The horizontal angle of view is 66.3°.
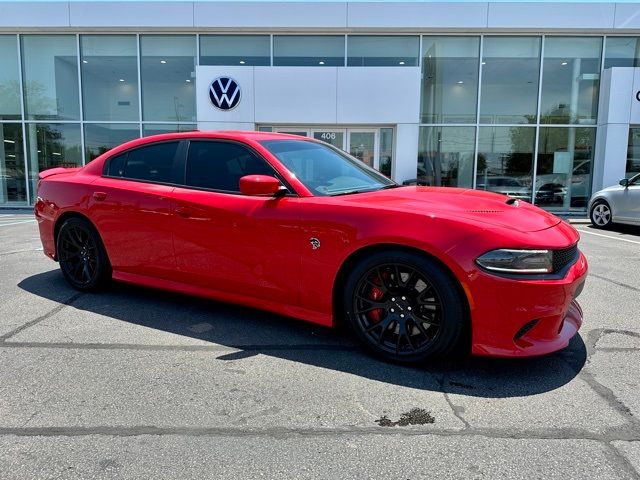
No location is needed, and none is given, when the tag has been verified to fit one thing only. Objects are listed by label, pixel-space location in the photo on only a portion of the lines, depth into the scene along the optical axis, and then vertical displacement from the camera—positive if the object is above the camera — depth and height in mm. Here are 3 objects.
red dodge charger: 2938 -553
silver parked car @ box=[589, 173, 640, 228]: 9977 -776
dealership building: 12984 +2204
